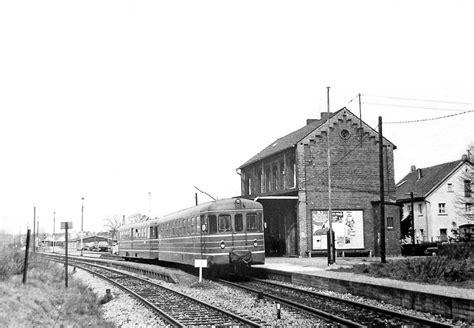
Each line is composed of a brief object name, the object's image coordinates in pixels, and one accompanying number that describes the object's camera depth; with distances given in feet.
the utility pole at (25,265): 58.39
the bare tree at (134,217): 394.11
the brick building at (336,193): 114.73
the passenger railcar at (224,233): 67.15
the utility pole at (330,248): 79.05
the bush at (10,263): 59.47
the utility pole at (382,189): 78.34
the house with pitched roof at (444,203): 166.61
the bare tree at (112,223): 435.53
